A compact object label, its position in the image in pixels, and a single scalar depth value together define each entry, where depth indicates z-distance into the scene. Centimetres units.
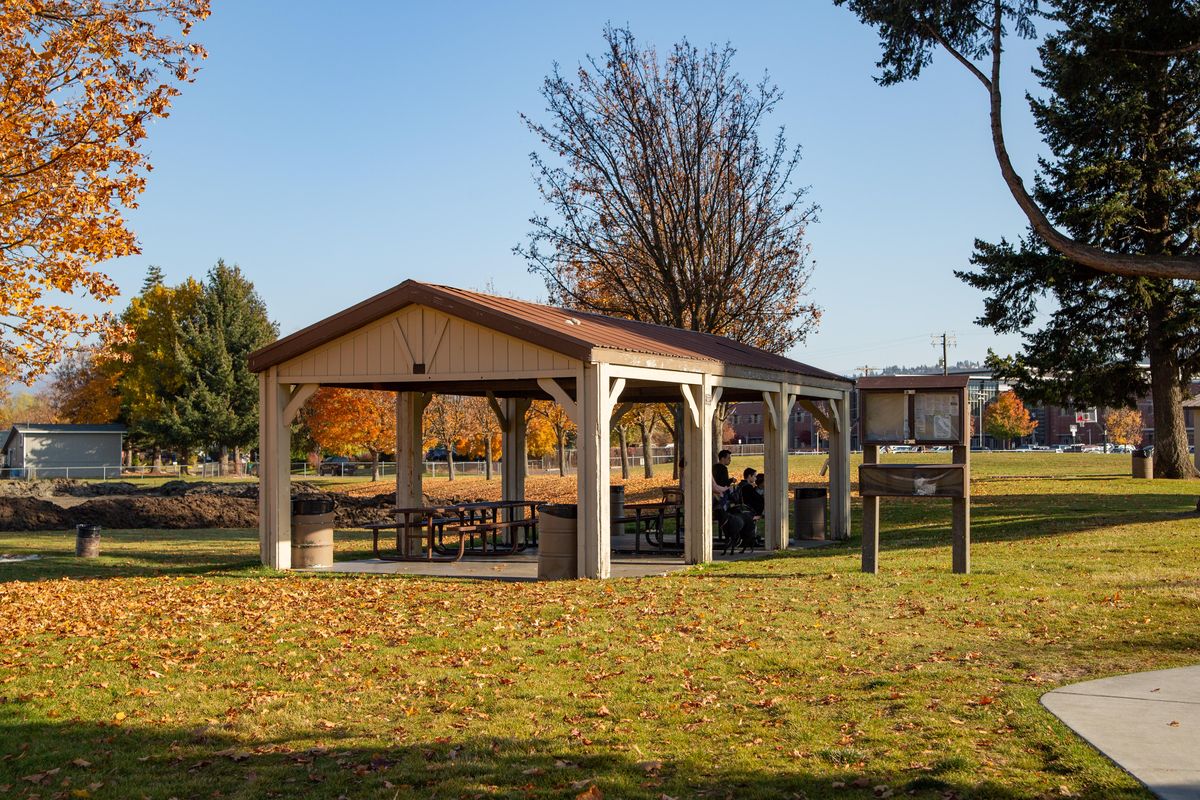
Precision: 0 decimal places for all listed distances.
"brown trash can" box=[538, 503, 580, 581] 1441
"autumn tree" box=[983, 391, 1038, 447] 10174
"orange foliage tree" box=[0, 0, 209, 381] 1386
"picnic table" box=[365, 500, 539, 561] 1724
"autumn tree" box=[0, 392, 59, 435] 10169
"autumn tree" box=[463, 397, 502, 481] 5078
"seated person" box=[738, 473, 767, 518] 1902
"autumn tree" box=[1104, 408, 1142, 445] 9600
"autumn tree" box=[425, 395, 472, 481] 5041
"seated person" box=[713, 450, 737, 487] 2011
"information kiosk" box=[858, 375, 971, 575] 1303
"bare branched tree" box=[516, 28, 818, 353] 2906
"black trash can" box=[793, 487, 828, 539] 2061
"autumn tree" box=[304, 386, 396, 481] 5159
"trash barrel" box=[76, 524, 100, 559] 1877
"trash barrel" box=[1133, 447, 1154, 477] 3584
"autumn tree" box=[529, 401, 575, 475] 4822
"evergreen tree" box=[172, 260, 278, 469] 5606
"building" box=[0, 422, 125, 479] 6012
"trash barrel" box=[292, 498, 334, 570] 1598
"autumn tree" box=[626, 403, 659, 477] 4338
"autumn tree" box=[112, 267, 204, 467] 5675
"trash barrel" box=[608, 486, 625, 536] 2133
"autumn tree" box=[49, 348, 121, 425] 6575
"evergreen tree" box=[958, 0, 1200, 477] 2959
